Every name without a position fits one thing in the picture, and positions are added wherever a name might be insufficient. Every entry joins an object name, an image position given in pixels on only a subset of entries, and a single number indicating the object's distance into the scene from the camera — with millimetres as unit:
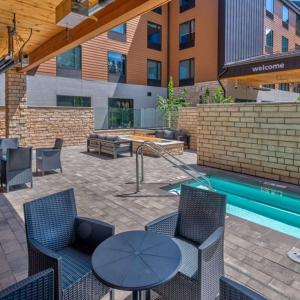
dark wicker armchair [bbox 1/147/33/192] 5609
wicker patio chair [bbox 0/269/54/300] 1384
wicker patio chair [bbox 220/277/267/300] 1347
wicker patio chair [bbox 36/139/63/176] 7078
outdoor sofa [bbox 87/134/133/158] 9973
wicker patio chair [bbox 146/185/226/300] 2045
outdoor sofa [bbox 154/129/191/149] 12352
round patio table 1646
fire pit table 10445
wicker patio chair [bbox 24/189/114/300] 1980
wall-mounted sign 8570
